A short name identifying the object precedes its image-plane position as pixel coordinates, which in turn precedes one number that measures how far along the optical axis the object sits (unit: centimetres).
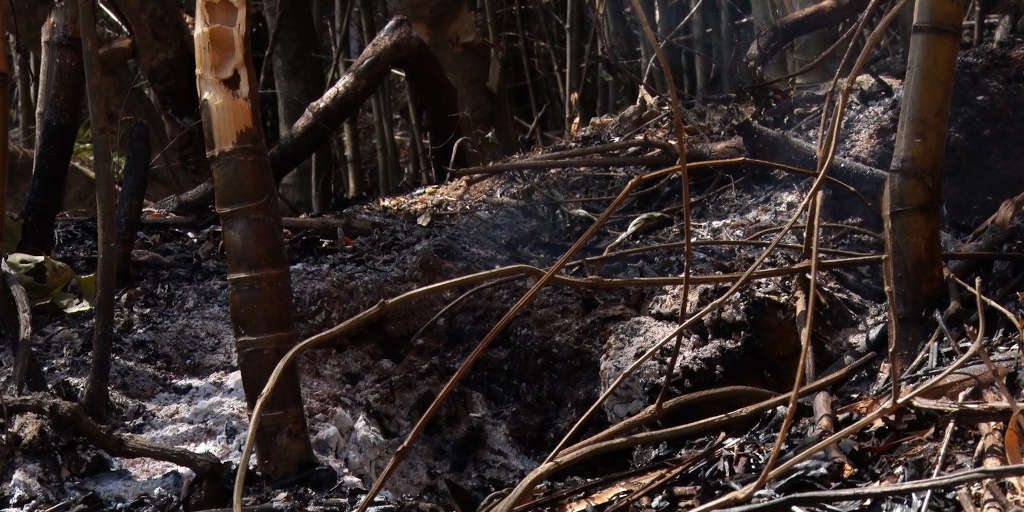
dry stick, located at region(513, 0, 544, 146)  721
